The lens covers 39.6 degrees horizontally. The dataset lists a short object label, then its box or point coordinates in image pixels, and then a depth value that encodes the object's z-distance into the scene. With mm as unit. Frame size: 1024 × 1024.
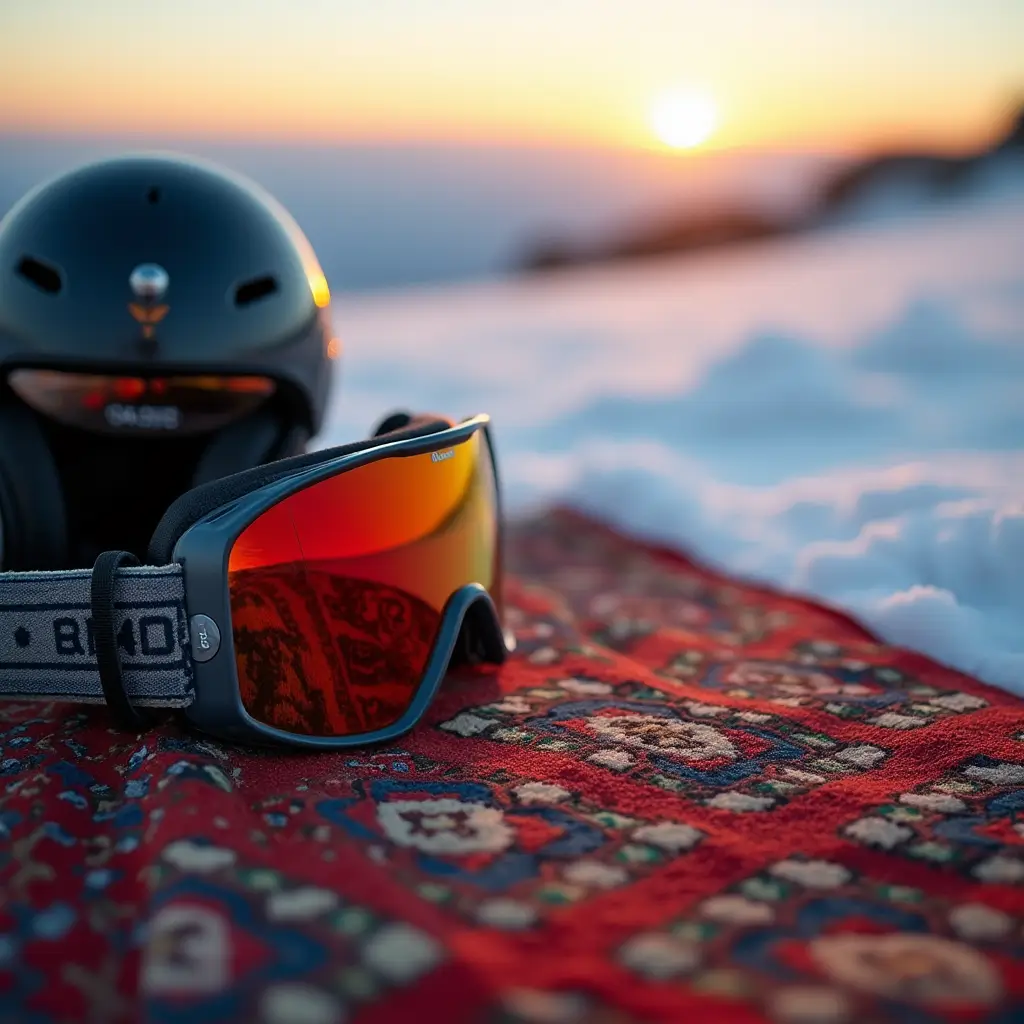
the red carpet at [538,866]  374
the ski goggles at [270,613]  495
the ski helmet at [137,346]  616
